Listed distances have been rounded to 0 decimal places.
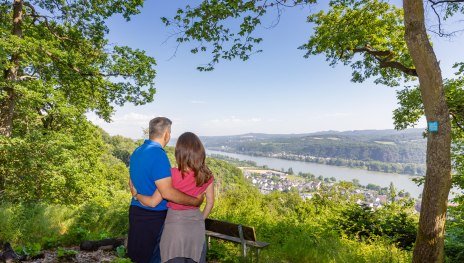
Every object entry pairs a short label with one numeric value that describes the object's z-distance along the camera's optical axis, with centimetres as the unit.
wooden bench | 481
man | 244
